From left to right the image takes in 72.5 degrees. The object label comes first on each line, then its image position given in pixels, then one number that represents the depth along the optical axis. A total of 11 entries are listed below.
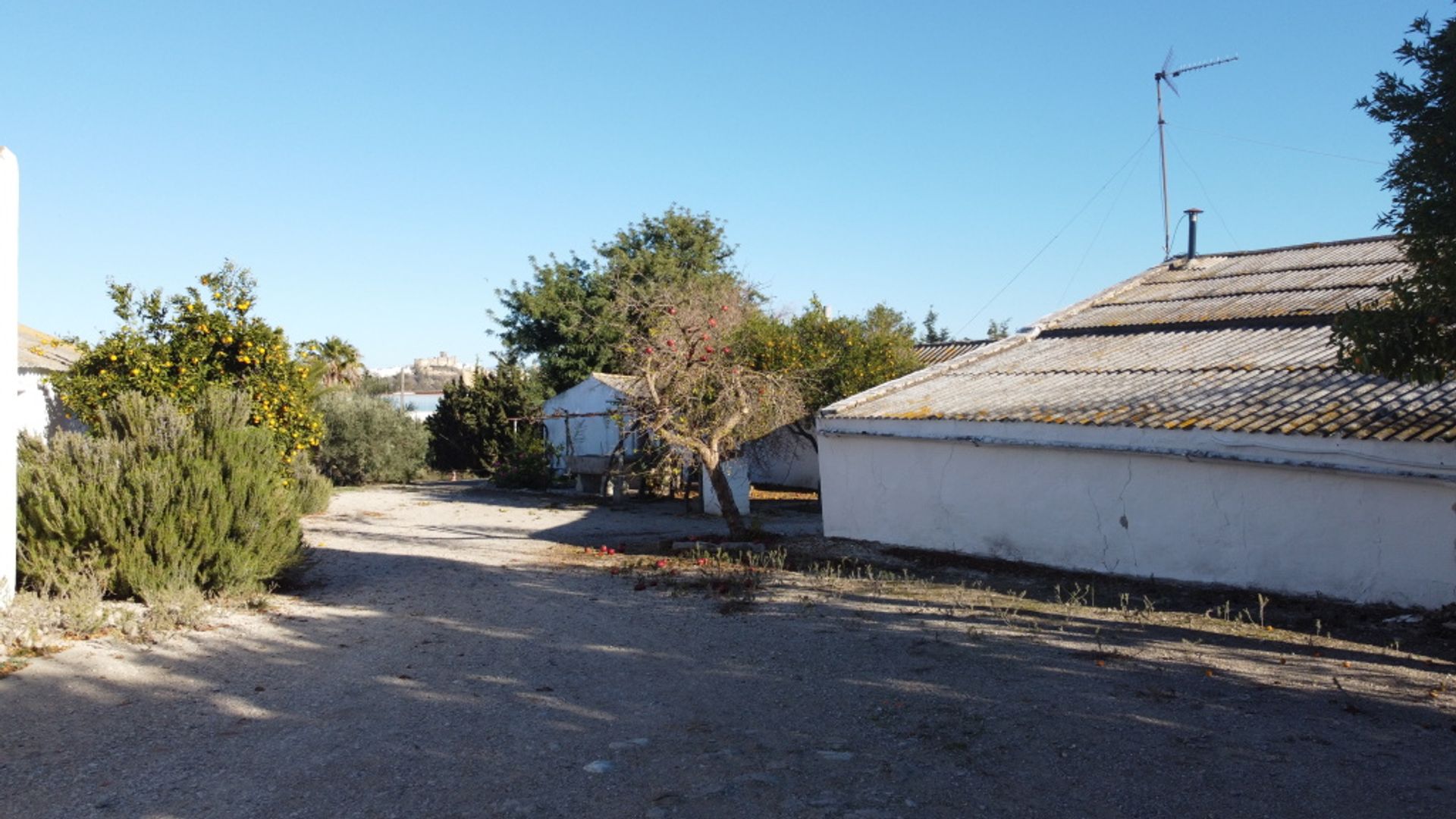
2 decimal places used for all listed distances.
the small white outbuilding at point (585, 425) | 26.16
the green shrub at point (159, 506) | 9.21
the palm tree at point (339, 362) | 38.88
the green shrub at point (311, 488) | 20.00
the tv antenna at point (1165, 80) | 22.54
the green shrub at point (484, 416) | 31.77
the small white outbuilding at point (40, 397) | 14.78
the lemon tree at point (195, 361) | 14.07
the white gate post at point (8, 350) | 8.45
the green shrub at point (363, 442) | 29.89
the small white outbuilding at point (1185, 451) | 9.80
